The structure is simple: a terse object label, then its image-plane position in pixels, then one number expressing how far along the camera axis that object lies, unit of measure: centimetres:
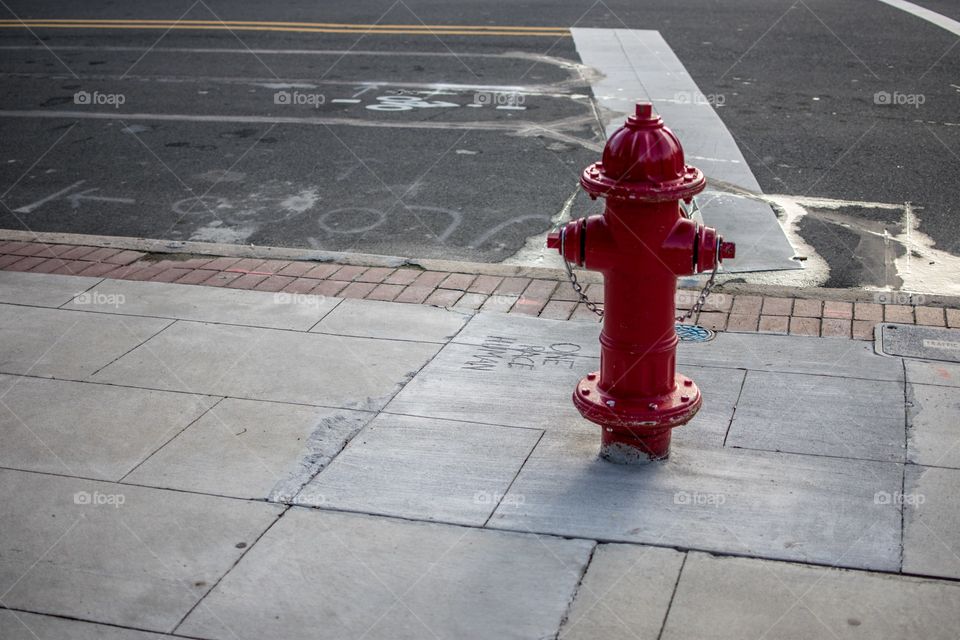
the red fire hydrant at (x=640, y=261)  364
